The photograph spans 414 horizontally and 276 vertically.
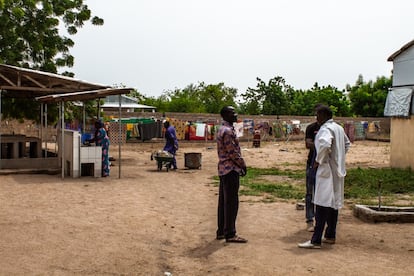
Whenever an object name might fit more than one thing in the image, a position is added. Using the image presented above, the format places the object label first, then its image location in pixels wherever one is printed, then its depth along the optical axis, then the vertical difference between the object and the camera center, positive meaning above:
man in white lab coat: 6.36 -0.52
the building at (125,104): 36.72 +1.95
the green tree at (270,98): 47.34 +2.91
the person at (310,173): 7.39 -0.58
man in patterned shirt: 6.73 -0.47
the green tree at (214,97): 51.44 +3.28
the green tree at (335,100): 46.56 +2.67
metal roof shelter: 13.47 +1.30
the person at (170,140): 16.58 -0.31
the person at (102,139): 14.04 -0.25
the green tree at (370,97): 44.00 +2.79
